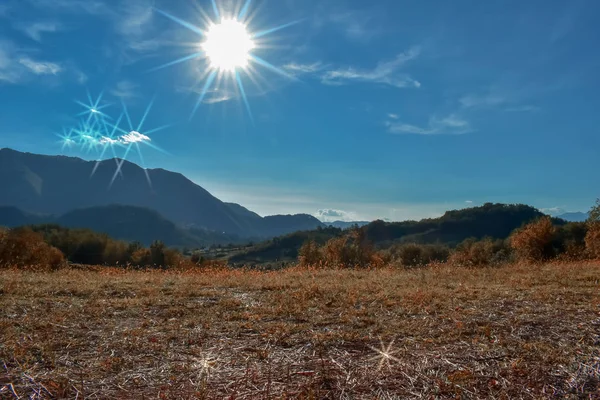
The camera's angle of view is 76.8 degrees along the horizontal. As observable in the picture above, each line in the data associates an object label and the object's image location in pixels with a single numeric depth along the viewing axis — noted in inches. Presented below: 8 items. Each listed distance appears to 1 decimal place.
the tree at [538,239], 1097.4
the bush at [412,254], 1416.5
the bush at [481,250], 1225.9
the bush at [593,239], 1001.9
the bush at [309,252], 1234.0
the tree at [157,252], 2069.4
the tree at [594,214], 1246.6
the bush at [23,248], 918.4
